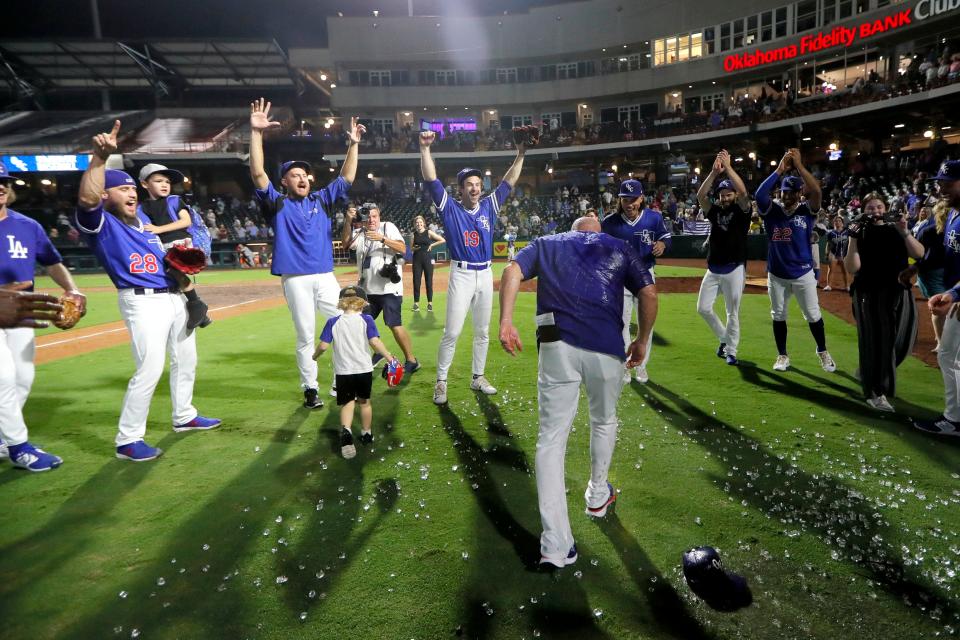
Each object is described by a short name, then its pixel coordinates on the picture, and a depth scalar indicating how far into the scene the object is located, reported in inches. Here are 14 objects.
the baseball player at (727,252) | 258.5
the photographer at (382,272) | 270.7
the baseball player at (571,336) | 115.3
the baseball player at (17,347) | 165.2
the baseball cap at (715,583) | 100.7
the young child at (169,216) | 191.6
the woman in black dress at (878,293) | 197.9
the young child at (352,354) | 180.9
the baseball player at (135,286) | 168.9
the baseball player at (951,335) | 177.3
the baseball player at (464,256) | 224.7
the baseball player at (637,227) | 239.0
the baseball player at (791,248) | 246.1
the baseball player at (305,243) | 210.1
